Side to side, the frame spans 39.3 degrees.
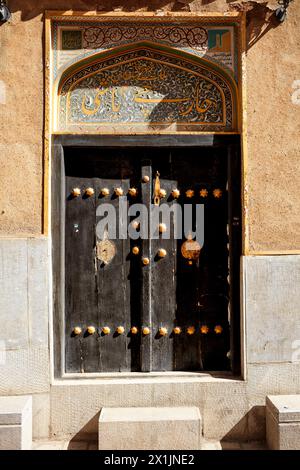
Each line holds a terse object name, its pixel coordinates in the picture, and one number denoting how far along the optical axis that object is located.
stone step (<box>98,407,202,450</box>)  3.16
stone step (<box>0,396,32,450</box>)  3.04
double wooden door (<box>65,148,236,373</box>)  3.66
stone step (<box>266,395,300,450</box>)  3.11
